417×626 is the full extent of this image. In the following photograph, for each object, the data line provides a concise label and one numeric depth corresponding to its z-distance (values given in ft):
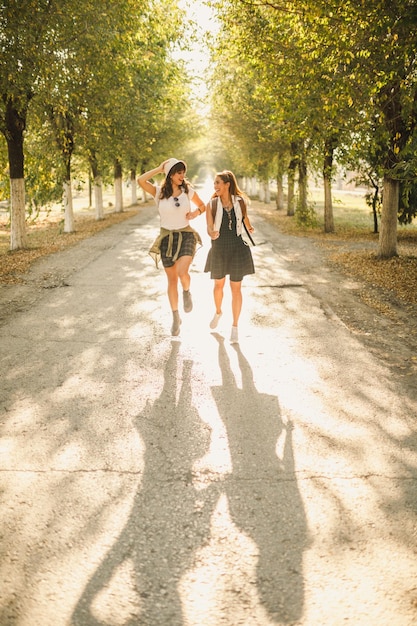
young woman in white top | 19.69
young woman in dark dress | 19.69
